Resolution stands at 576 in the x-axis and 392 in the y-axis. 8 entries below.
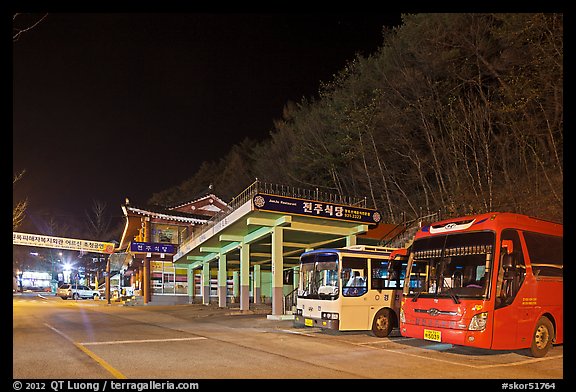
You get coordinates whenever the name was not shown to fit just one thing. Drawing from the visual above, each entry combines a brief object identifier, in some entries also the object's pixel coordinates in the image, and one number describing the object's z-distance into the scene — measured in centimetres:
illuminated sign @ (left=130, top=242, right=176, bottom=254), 3362
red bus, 925
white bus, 1330
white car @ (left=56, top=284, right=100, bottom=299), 4534
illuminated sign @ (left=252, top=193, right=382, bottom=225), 1833
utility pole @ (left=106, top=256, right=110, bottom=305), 3759
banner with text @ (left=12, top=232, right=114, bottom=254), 3956
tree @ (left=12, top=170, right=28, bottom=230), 2757
